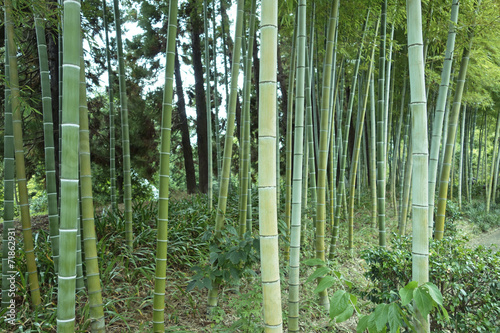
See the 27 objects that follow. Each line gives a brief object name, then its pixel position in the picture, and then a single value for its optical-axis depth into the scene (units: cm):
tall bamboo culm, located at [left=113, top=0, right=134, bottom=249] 296
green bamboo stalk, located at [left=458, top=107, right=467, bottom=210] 783
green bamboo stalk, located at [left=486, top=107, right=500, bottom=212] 845
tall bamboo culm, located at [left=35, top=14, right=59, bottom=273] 224
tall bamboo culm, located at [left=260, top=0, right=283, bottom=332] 122
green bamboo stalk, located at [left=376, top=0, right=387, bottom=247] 280
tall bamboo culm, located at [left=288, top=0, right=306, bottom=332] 187
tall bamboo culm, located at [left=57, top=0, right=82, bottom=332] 112
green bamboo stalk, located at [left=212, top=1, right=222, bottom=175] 443
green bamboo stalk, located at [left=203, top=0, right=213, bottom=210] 432
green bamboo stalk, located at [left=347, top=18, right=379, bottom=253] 332
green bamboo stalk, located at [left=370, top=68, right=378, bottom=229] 419
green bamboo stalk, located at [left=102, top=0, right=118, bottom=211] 334
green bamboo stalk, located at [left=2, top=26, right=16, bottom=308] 227
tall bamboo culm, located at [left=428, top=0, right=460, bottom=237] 253
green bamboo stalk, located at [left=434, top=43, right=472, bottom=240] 283
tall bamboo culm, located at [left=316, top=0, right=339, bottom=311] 221
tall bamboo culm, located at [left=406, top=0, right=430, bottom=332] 143
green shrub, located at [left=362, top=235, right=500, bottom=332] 202
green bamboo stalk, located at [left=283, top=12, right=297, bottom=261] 290
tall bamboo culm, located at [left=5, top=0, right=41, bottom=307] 208
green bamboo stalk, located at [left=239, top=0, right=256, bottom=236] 244
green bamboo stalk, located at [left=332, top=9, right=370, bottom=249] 323
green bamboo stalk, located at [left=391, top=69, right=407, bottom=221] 668
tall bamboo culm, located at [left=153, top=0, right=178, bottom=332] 190
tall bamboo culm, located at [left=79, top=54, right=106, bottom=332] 169
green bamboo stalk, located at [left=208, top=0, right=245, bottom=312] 227
